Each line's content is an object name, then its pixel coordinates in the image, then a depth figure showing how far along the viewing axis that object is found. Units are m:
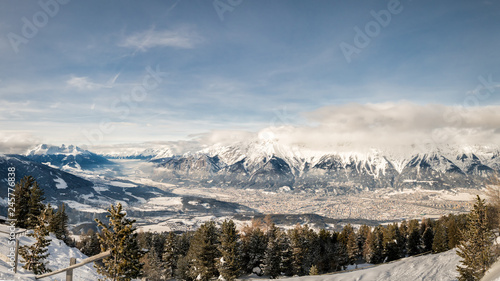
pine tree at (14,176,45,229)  50.75
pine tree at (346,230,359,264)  72.18
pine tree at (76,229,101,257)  71.19
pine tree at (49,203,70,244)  57.88
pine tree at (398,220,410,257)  81.54
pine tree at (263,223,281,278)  48.91
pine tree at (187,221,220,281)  44.16
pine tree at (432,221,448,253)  69.12
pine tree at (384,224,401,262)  75.44
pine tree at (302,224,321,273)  57.22
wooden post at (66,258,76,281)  13.52
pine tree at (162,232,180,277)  63.69
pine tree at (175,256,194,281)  55.44
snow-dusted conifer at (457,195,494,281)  25.72
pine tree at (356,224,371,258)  87.25
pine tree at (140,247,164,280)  57.54
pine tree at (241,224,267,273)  52.53
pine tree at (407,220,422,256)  82.62
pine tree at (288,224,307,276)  54.97
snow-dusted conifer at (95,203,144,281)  23.06
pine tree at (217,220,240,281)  41.09
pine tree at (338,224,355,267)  66.94
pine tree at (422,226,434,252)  84.75
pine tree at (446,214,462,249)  67.22
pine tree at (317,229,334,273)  62.68
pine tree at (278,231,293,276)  51.22
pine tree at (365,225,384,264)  75.31
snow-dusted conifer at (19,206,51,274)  27.53
